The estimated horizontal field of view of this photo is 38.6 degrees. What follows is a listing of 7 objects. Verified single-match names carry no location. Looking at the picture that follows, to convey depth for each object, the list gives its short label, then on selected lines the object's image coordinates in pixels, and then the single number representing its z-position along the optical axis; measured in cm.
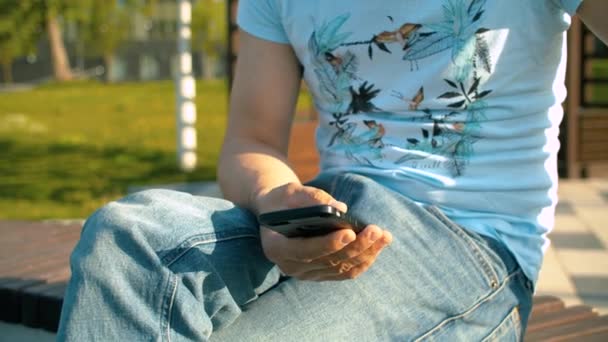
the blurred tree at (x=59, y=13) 1890
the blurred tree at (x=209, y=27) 3772
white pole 880
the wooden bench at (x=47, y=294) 192
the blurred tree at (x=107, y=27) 3258
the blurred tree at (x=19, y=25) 1822
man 131
